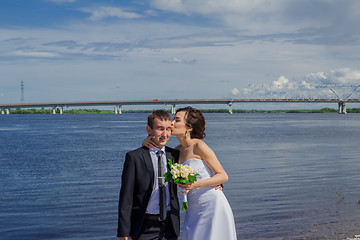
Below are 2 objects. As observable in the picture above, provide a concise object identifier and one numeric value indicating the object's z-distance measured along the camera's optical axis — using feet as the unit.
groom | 15.75
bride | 17.24
